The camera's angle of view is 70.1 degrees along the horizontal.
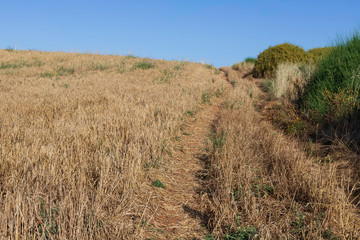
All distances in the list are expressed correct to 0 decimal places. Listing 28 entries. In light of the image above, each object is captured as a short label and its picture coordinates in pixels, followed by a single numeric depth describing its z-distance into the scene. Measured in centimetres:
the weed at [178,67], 2236
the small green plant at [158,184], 437
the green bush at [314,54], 2090
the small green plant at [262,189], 404
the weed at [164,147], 560
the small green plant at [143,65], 2225
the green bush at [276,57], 2016
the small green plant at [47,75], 1895
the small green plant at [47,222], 257
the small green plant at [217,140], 588
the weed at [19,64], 2262
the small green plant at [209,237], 303
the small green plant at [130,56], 3066
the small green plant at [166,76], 1660
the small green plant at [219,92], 1476
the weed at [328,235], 298
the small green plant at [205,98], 1215
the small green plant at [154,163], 465
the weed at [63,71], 2023
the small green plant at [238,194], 385
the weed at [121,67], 2113
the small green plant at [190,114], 937
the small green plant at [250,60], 3673
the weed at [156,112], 794
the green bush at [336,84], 732
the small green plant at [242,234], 294
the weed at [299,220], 315
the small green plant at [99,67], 2253
